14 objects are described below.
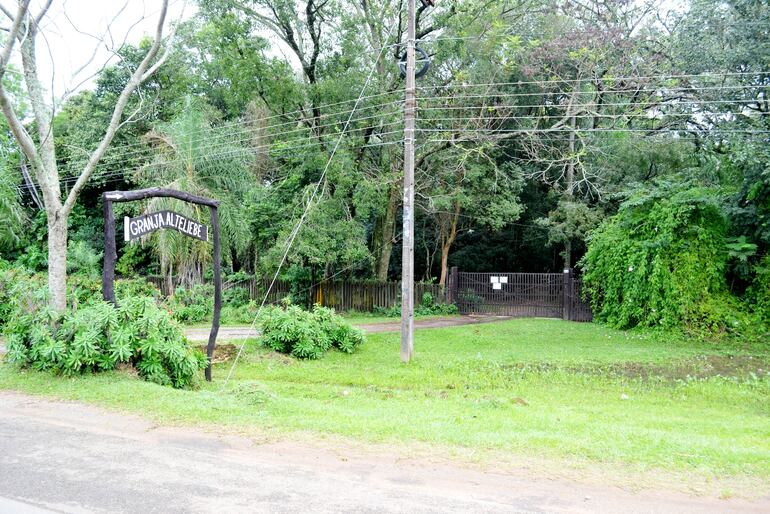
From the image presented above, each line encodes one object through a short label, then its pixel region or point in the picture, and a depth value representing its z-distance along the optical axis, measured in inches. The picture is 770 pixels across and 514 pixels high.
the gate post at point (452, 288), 1013.2
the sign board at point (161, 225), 366.9
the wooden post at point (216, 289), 418.9
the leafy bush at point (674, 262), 684.1
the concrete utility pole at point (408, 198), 538.3
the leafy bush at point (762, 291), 661.3
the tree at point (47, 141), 377.4
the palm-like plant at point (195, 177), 842.2
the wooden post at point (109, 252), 363.3
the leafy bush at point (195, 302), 824.6
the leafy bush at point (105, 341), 353.4
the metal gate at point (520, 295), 925.8
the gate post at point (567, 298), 925.8
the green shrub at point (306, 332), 552.4
